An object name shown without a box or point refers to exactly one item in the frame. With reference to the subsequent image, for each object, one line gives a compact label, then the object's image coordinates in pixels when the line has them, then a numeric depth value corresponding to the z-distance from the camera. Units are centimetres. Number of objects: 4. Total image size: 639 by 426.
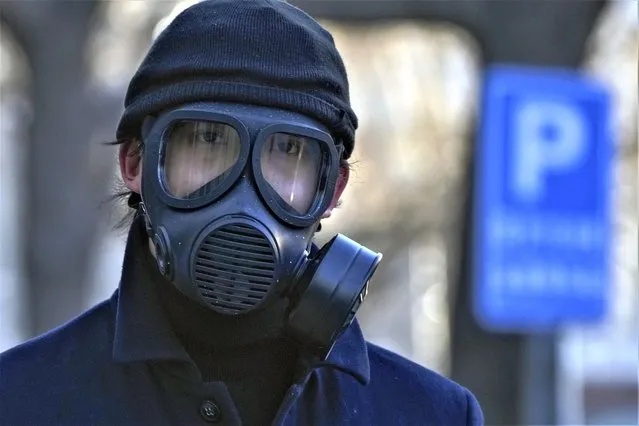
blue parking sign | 942
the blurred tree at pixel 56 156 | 1512
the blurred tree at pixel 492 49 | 1315
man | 454
